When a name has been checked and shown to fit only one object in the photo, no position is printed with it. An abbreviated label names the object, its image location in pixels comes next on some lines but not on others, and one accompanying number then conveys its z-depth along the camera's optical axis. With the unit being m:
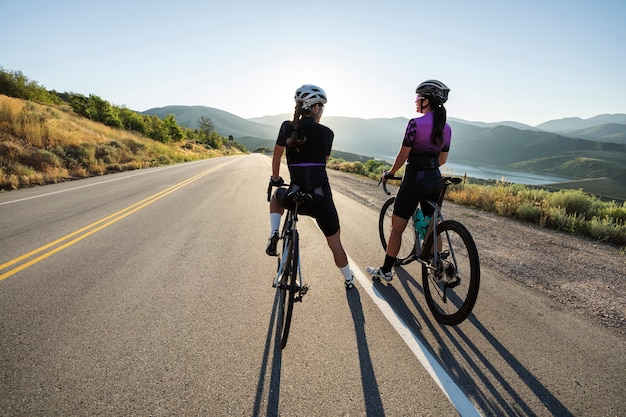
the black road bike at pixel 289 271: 2.53
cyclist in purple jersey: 3.07
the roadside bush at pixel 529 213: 7.59
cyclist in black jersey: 2.63
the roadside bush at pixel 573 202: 8.04
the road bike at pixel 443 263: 2.64
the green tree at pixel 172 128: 64.44
